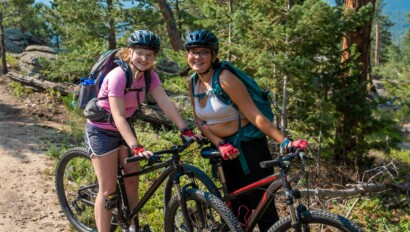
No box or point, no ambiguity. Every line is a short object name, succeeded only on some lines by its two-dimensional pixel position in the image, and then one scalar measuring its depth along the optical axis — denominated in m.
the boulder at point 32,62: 14.15
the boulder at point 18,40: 25.70
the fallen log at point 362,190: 5.06
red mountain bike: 2.98
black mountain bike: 3.64
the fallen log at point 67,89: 10.70
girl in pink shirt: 3.69
